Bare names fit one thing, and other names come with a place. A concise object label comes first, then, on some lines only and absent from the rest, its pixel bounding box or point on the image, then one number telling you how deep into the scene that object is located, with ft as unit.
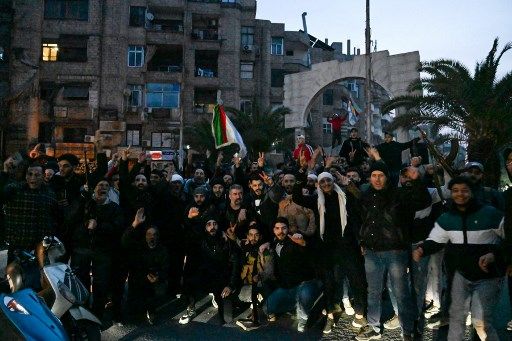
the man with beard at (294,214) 20.04
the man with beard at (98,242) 18.94
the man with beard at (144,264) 19.44
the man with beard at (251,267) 19.45
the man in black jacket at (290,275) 18.98
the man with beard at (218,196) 23.33
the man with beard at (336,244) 19.01
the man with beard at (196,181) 28.41
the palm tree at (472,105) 43.78
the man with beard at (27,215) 16.92
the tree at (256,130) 89.51
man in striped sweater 13.08
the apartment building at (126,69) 111.75
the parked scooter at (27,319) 10.58
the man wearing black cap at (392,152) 33.12
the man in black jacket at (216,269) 19.81
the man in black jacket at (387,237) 16.10
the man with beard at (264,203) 21.99
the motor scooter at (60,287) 12.74
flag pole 70.21
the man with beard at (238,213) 21.26
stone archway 68.85
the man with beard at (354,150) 33.65
